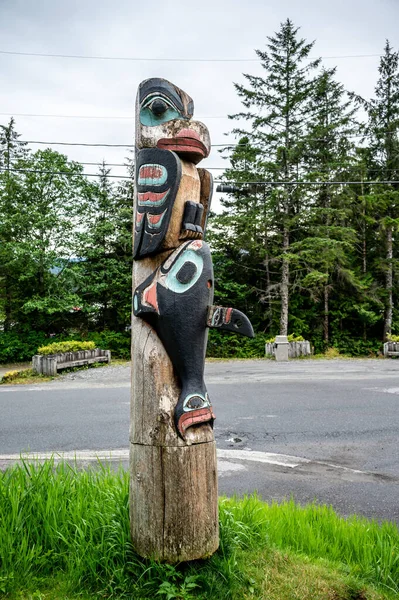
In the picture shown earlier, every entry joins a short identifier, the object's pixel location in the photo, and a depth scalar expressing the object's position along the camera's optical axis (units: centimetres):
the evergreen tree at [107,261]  1911
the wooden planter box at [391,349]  1666
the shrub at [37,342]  1811
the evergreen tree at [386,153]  2033
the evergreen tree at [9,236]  1775
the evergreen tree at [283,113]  1883
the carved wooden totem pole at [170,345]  251
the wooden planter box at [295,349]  1678
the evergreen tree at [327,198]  1831
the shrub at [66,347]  1362
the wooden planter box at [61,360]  1312
